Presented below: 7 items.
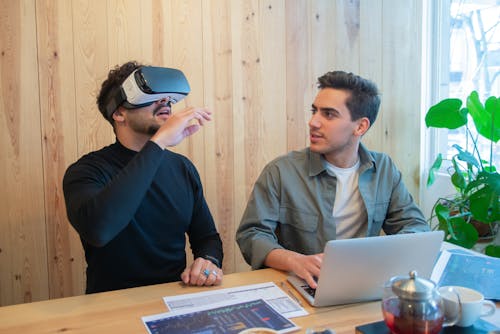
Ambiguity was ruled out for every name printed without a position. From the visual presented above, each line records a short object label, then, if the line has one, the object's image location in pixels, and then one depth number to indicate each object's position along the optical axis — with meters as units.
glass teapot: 0.91
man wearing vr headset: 1.33
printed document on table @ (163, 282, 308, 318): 1.19
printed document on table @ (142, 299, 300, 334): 1.06
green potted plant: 2.26
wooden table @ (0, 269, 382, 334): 1.09
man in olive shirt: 1.81
